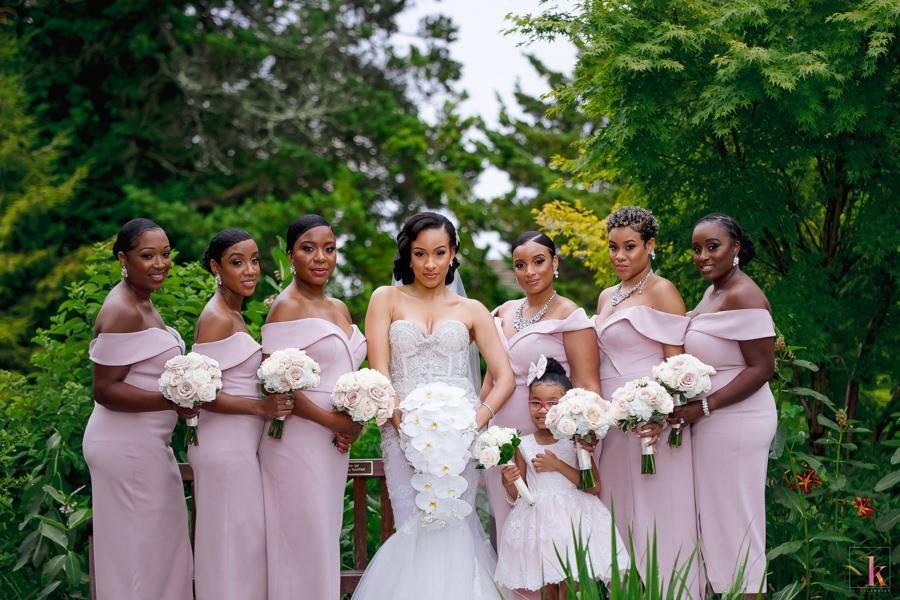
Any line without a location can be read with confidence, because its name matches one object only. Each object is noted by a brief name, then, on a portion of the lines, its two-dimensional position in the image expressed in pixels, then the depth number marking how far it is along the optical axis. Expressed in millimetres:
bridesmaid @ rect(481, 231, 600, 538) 6043
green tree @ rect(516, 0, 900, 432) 7312
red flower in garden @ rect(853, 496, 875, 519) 6793
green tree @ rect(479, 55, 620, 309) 20094
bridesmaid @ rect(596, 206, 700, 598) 5906
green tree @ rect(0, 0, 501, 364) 18641
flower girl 5574
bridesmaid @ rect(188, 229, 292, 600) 5668
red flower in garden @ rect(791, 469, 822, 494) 6812
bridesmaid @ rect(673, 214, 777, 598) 5836
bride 5664
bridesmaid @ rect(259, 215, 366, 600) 5711
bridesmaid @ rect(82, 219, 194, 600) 5727
